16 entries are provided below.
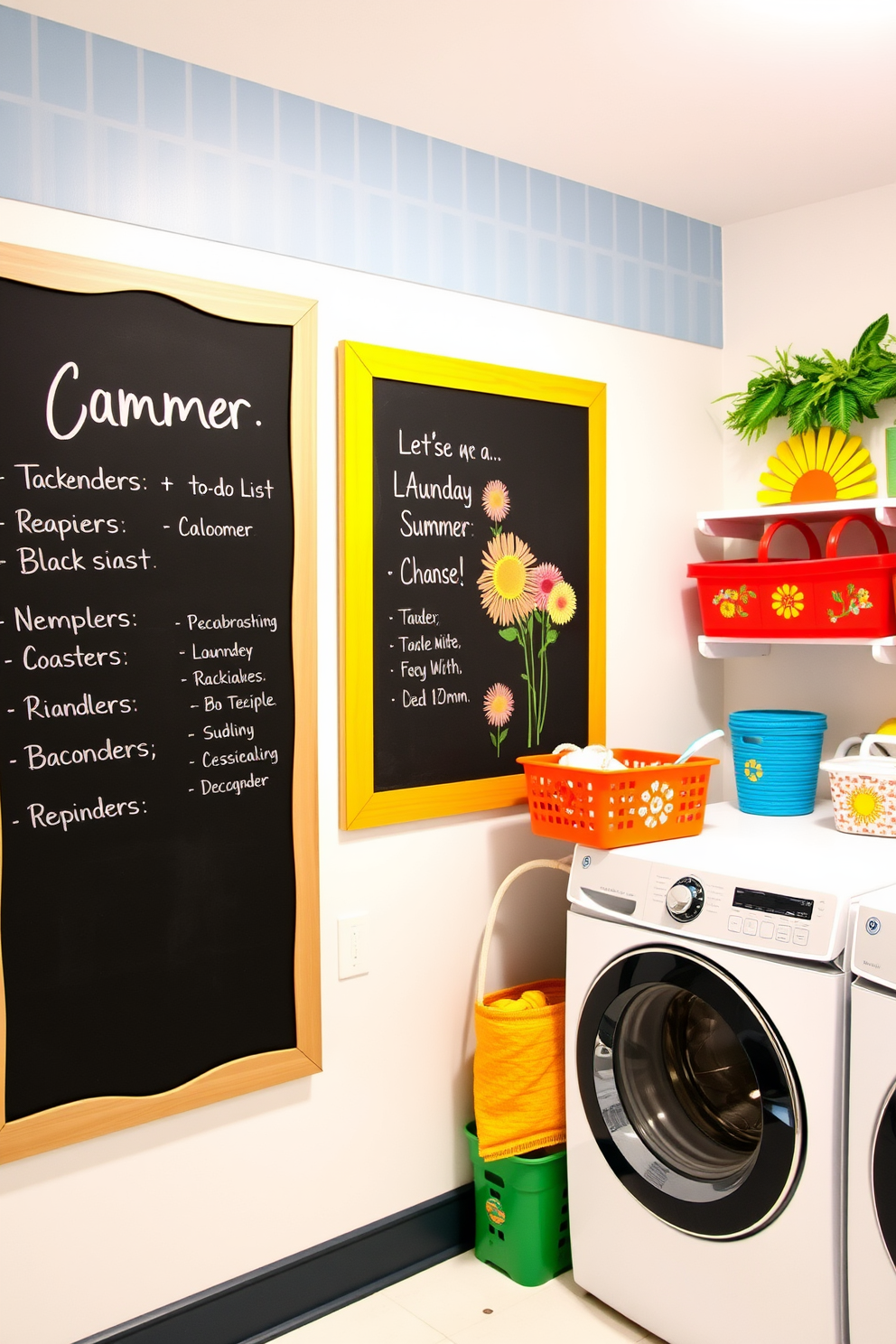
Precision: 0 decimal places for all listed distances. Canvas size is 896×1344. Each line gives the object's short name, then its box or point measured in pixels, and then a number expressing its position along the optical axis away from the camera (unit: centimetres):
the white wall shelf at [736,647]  280
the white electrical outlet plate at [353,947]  231
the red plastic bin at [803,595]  247
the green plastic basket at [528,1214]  234
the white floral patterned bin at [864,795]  228
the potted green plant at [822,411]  264
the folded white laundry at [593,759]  228
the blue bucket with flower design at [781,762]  256
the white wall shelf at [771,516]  249
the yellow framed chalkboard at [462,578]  230
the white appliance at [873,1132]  177
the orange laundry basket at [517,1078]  231
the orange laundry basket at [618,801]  222
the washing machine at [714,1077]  187
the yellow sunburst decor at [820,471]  269
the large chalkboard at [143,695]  189
